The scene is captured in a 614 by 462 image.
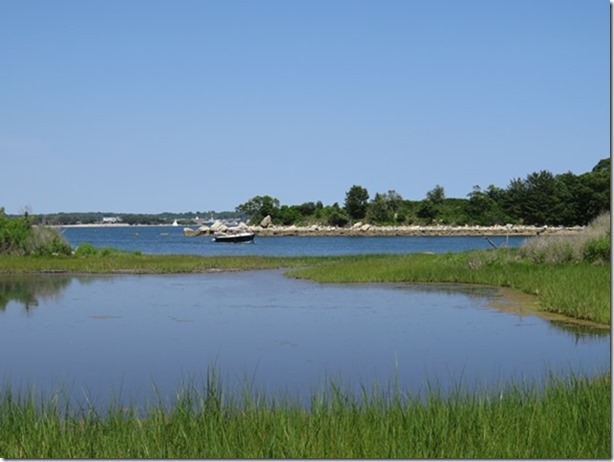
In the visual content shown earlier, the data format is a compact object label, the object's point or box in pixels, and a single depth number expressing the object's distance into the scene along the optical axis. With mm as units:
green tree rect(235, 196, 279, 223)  135125
